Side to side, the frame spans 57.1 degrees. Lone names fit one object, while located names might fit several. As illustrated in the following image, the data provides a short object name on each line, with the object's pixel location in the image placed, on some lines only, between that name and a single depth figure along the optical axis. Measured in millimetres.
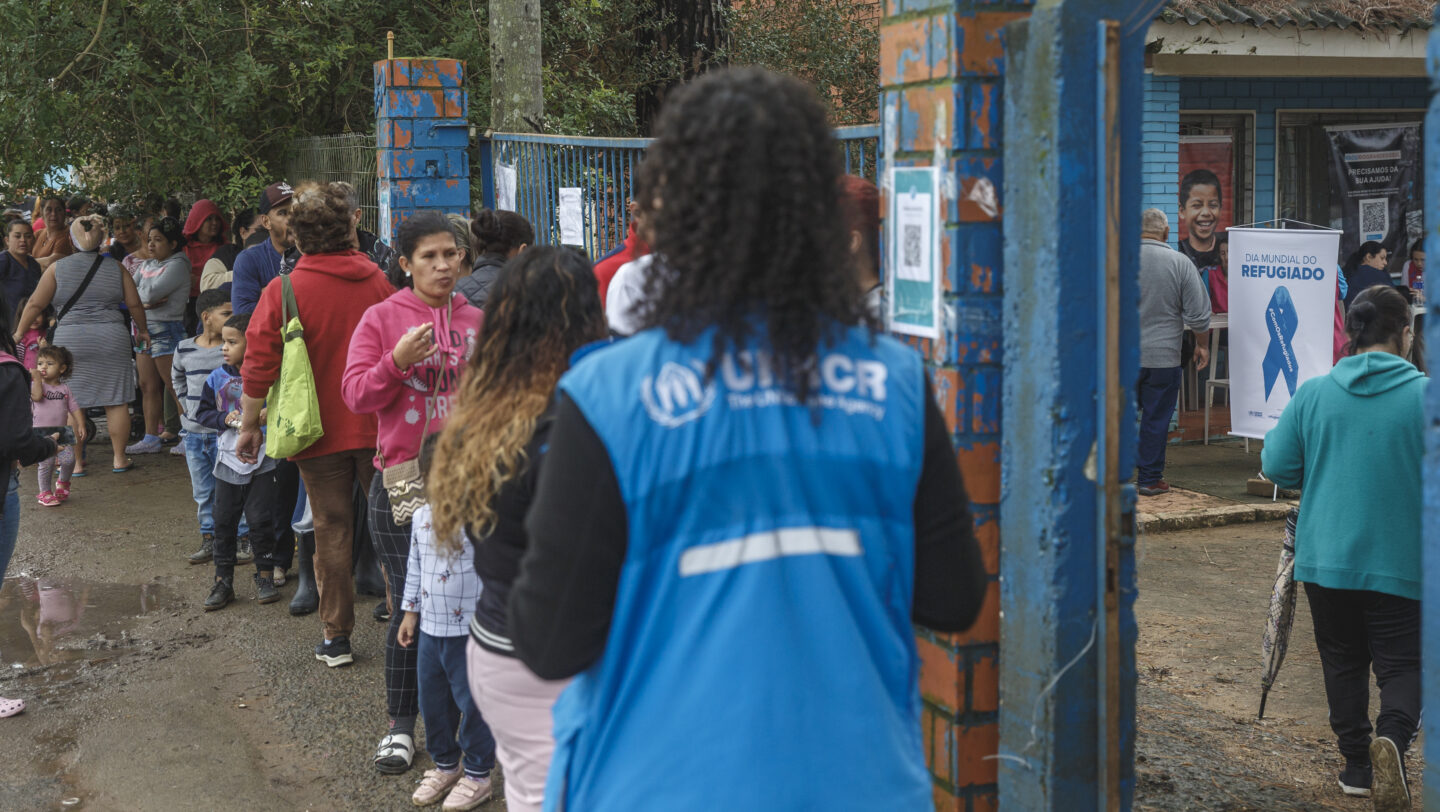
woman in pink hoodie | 4691
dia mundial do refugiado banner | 8500
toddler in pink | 9242
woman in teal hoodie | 4289
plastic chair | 10861
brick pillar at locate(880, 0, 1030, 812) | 3270
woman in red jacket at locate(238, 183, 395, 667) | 5500
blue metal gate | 6504
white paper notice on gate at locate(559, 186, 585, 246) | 6809
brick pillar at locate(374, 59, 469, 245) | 8031
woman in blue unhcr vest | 1835
